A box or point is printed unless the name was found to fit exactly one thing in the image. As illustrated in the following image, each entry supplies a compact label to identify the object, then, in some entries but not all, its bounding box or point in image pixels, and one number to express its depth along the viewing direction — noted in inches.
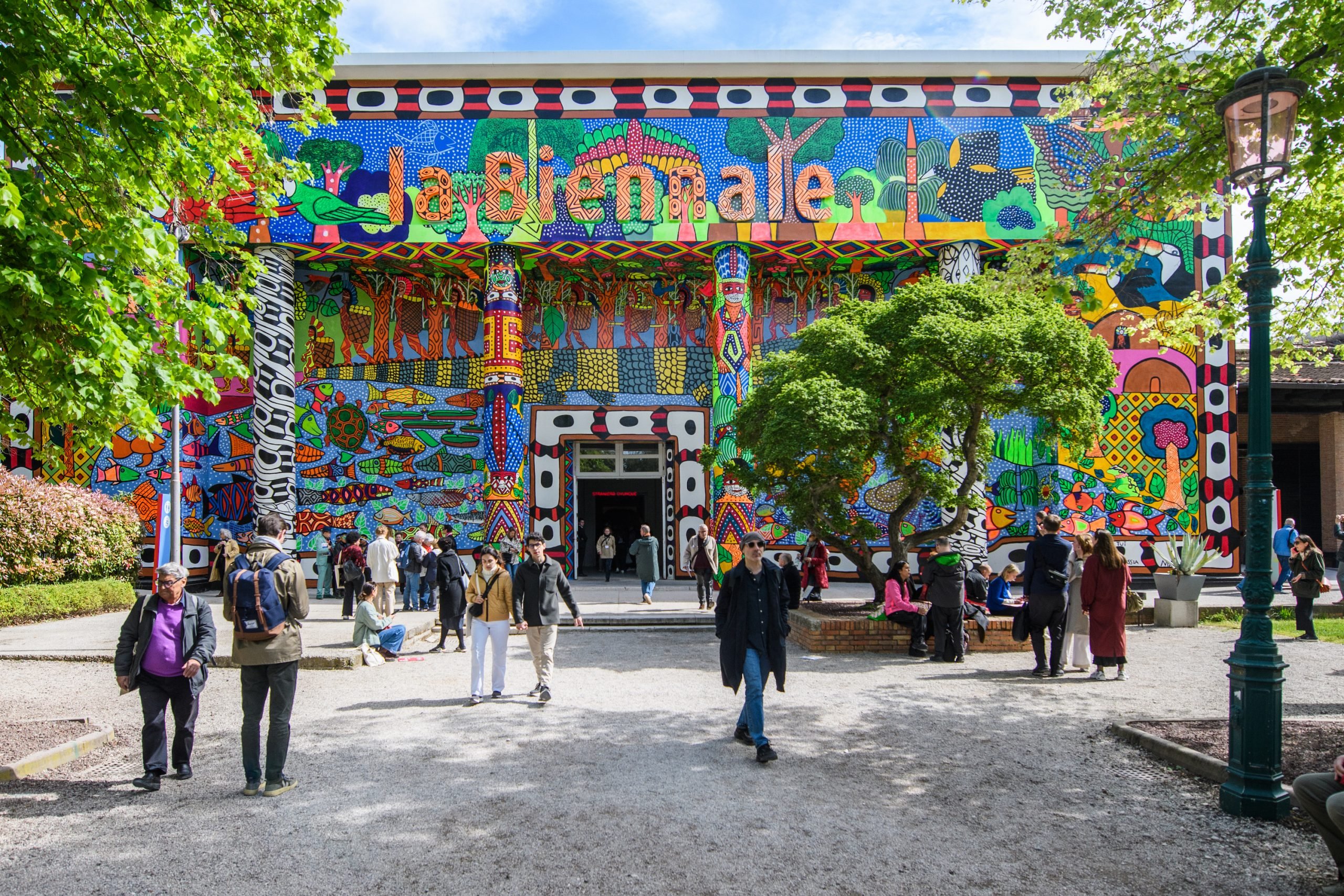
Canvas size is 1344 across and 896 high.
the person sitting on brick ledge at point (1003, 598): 461.1
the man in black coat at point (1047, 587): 373.7
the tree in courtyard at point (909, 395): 453.7
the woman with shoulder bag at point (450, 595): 463.5
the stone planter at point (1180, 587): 579.2
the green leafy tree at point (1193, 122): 274.7
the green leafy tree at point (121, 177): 218.1
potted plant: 579.5
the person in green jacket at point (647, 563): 662.5
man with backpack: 224.4
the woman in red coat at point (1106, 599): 360.5
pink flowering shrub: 623.5
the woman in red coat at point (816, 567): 645.9
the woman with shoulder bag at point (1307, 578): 483.5
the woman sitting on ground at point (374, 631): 426.9
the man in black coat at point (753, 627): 255.9
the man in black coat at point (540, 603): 335.6
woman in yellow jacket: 337.4
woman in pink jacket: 431.5
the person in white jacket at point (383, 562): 506.0
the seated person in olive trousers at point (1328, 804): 160.9
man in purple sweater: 231.6
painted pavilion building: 776.9
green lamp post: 205.8
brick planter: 445.7
